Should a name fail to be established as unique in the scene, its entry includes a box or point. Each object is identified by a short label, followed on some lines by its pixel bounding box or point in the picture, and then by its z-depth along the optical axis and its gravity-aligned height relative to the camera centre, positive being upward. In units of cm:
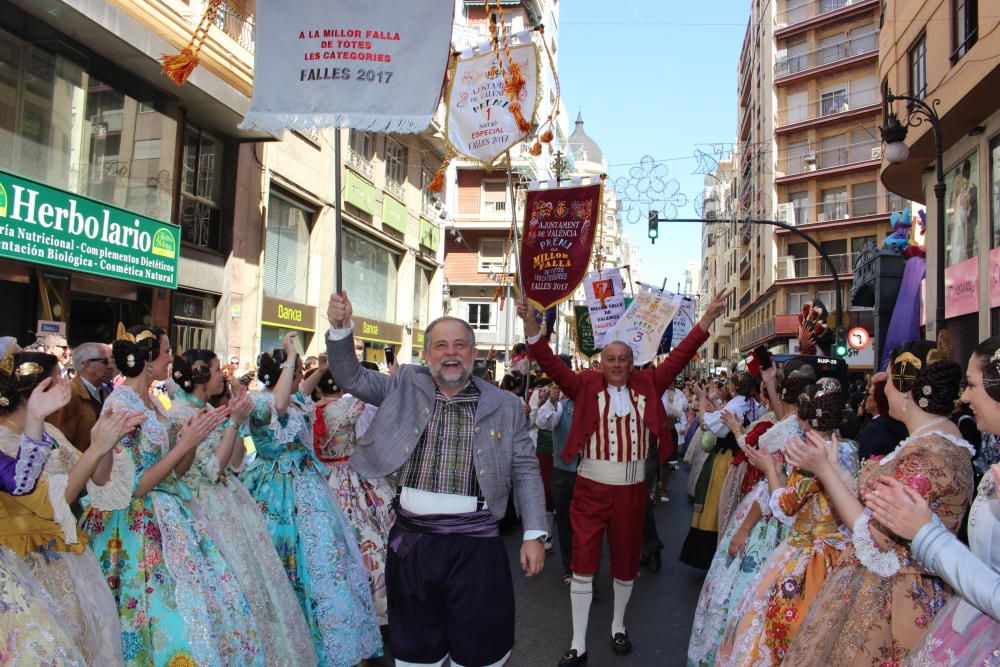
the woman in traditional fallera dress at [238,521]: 422 -93
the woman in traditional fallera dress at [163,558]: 368 -101
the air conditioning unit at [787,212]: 4112 +891
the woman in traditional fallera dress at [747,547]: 472 -107
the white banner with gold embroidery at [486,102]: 652 +231
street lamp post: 1024 +307
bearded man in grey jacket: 360 -58
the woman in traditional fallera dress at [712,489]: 755 -115
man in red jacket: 564 -64
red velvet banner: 736 +126
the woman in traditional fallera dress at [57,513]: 309 -65
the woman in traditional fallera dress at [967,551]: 230 -53
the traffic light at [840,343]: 1774 +86
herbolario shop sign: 984 +178
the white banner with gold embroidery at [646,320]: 841 +60
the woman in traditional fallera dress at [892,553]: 300 -70
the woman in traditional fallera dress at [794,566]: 371 -93
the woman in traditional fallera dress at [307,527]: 479 -107
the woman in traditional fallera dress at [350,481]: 570 -89
